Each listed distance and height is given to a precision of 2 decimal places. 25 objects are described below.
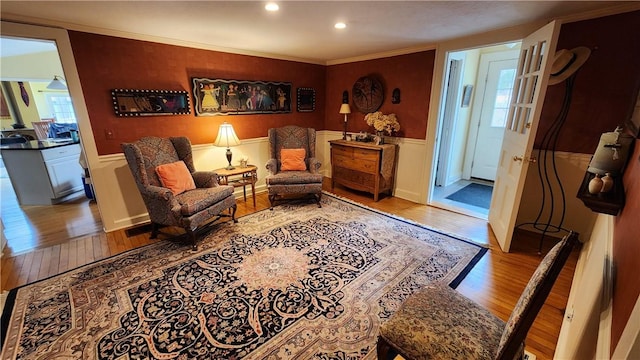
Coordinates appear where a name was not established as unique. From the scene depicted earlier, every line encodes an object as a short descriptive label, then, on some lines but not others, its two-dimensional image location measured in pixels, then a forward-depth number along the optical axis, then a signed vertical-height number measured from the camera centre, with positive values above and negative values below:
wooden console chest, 3.76 -0.75
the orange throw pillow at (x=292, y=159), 3.82 -0.64
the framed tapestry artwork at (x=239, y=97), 3.42 +0.27
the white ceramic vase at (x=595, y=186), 1.49 -0.41
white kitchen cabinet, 3.64 -0.77
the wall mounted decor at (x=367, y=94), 4.01 +0.33
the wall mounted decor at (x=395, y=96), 3.81 +0.27
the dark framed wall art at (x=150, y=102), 2.82 +0.16
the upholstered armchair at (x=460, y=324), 0.89 -0.96
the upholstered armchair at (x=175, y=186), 2.54 -0.74
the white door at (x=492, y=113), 4.15 +0.02
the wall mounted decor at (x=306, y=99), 4.50 +0.28
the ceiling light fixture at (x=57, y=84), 4.57 +0.57
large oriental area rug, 1.57 -1.33
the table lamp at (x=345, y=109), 4.30 +0.10
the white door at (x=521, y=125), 2.09 -0.10
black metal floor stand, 2.58 -0.68
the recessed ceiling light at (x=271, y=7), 1.94 +0.82
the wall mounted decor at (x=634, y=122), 1.55 -0.06
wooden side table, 3.33 -0.82
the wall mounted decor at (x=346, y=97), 4.46 +0.31
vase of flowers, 3.84 -0.12
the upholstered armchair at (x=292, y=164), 3.52 -0.70
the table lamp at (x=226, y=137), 3.34 -0.27
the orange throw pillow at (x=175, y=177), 2.78 -0.65
